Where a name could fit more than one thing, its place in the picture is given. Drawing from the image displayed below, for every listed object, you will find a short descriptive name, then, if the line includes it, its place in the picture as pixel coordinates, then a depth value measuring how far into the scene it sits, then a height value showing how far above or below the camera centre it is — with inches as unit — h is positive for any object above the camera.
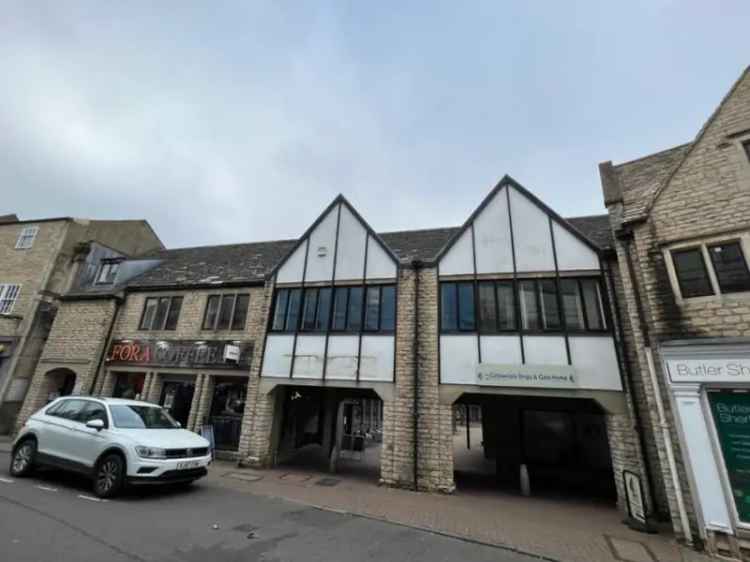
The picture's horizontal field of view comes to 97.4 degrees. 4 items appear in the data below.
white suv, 267.0 -44.2
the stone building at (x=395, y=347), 356.2 +65.9
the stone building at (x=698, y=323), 238.7 +73.0
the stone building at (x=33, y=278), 603.8 +205.8
